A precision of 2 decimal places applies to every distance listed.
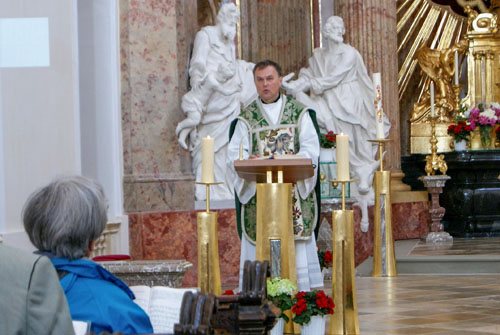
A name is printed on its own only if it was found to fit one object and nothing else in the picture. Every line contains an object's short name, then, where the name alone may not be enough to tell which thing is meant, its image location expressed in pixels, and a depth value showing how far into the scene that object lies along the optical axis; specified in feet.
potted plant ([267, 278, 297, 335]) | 17.25
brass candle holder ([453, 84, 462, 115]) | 45.62
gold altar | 45.80
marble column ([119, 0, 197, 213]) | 28.96
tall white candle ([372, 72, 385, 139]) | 26.45
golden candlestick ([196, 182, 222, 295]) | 17.38
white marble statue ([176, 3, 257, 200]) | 29.58
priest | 20.13
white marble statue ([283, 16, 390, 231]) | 35.12
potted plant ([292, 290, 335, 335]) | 17.74
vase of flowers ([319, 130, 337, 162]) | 32.35
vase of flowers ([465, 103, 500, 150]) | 41.39
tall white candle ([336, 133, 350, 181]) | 17.43
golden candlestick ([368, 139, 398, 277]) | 30.07
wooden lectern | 16.75
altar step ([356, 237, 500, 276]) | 30.55
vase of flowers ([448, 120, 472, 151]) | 41.71
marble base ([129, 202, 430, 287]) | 28.55
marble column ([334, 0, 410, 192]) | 38.70
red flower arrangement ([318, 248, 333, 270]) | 27.96
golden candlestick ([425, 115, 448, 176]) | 38.47
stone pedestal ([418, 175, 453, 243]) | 37.99
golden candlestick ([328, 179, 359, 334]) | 17.80
